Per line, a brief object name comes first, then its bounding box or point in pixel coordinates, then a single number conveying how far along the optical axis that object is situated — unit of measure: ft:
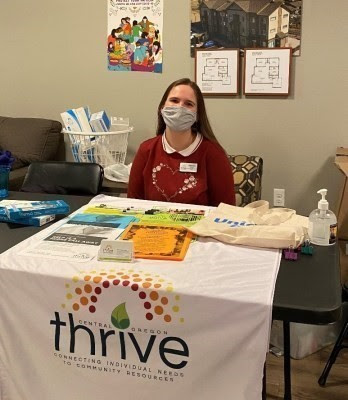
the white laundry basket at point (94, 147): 10.33
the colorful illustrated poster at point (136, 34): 10.93
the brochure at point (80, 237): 4.55
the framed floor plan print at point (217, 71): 10.47
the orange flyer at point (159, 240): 4.48
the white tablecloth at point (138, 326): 3.86
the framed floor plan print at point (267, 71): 10.14
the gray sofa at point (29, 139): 11.62
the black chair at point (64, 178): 7.73
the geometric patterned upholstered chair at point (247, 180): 9.59
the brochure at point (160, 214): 5.44
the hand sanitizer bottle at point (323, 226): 4.86
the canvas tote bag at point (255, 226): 4.70
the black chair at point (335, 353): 6.76
